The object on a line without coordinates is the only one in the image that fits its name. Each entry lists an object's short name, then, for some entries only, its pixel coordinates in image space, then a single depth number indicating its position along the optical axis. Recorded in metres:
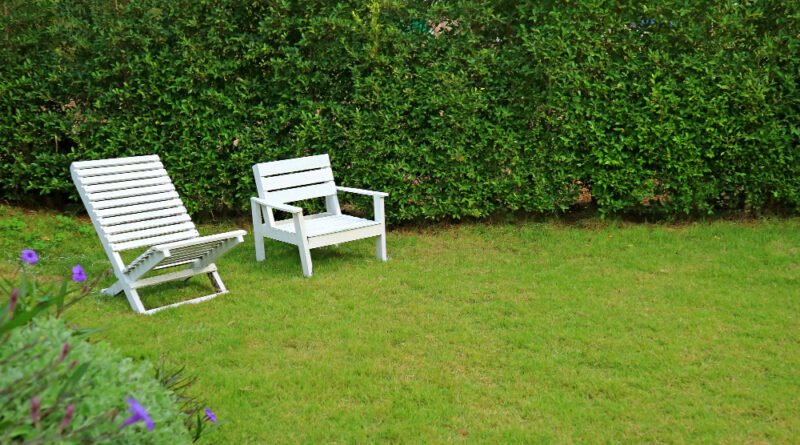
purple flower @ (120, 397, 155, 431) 1.62
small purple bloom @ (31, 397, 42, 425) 1.48
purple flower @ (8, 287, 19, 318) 1.78
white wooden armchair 5.52
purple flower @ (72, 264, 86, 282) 2.79
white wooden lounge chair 4.78
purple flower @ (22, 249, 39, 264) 2.55
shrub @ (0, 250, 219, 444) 1.68
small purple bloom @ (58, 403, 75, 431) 1.51
